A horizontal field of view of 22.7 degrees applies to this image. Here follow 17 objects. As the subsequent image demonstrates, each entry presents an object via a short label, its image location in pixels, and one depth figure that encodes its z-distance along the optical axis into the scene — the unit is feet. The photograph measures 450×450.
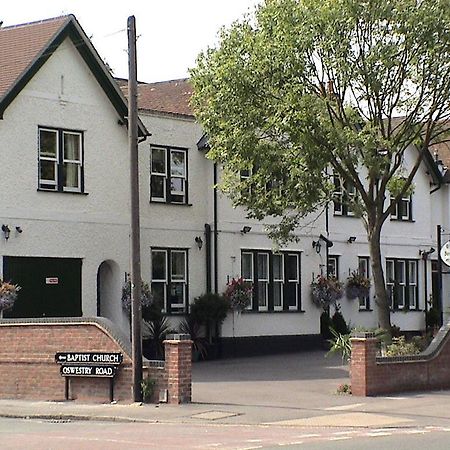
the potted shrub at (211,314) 115.03
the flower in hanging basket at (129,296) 108.88
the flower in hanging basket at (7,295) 96.17
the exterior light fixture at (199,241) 117.70
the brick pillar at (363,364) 78.95
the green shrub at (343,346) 85.40
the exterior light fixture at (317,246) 129.39
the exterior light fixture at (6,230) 99.25
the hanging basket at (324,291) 128.16
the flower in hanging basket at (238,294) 117.60
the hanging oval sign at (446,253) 91.64
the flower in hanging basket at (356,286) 133.90
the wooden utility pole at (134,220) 74.79
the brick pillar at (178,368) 74.17
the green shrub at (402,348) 87.97
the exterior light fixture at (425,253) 145.79
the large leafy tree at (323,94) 86.74
